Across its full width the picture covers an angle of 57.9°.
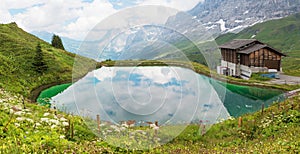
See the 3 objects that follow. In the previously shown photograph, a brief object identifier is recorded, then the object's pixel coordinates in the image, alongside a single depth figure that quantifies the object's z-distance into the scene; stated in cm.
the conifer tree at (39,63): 3456
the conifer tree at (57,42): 5260
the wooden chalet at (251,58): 4088
